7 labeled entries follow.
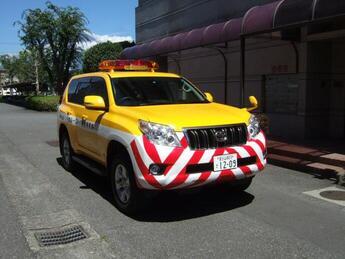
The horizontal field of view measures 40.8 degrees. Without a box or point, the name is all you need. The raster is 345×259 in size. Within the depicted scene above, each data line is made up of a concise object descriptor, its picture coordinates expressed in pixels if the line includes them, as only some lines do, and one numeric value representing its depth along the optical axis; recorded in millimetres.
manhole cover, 6680
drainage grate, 5051
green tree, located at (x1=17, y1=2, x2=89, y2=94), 35625
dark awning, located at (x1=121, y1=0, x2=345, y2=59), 8352
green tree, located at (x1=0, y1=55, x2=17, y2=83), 86375
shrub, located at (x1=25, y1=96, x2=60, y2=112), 31053
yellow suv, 5438
